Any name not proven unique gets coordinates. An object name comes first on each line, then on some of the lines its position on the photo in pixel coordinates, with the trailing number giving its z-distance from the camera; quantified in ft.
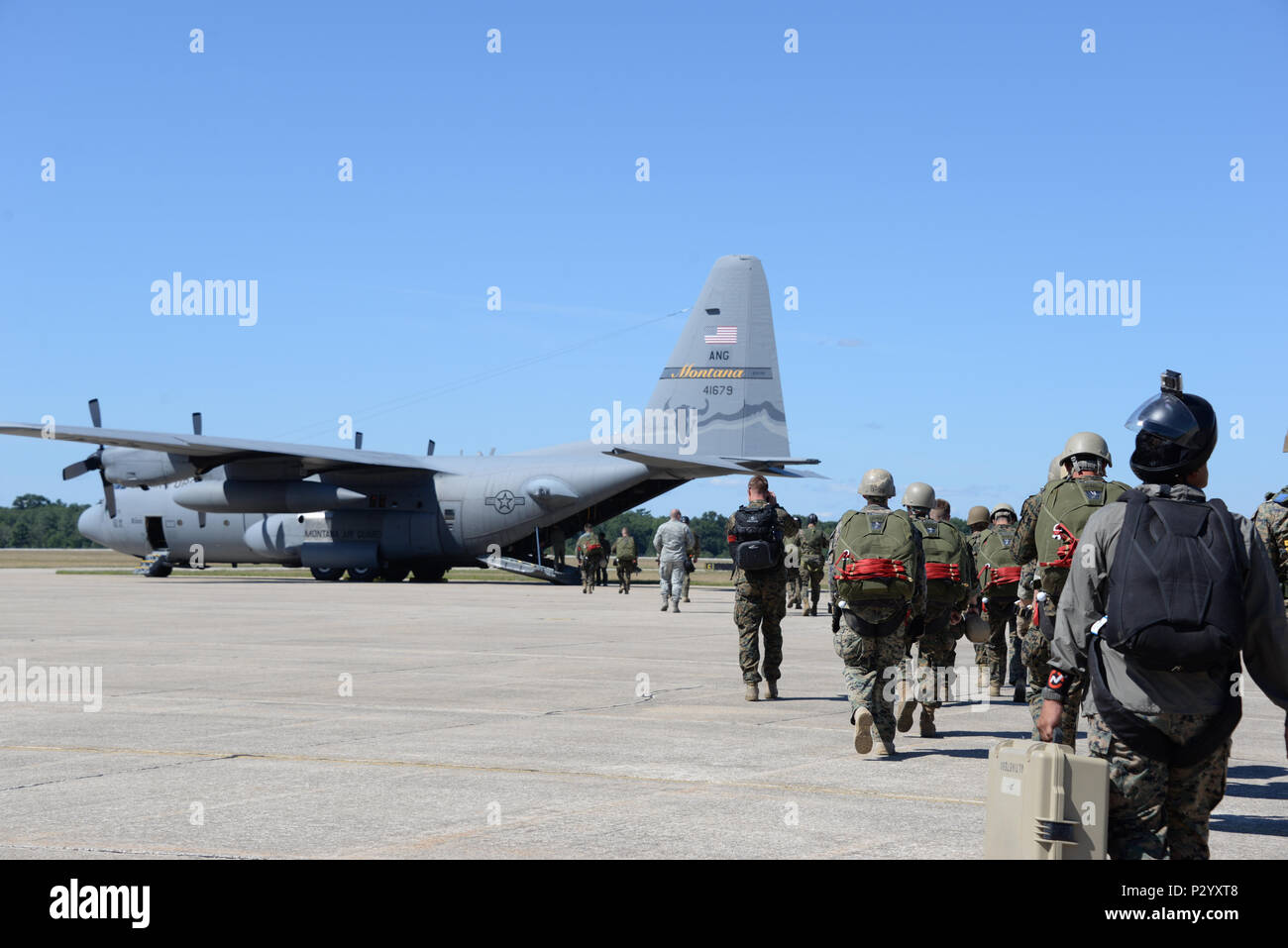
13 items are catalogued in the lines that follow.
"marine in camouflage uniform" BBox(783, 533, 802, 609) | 90.48
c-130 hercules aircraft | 122.31
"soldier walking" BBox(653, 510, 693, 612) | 86.89
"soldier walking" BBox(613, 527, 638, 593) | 115.34
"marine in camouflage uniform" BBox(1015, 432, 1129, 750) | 26.40
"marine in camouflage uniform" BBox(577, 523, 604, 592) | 116.98
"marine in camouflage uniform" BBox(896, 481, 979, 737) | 33.96
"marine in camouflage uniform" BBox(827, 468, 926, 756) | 30.09
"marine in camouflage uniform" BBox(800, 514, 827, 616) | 90.99
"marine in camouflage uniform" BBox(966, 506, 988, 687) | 47.29
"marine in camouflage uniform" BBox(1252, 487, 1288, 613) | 25.76
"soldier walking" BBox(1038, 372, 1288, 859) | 14.17
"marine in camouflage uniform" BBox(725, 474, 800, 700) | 40.45
